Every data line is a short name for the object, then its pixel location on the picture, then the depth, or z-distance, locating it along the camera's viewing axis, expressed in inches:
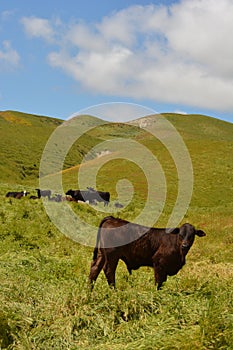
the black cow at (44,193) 1380.2
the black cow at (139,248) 410.0
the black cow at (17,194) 1241.5
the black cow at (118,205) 1408.7
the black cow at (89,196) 1506.9
